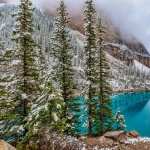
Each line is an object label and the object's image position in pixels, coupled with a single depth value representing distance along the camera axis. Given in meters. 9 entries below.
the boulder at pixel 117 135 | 15.09
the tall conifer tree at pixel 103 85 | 19.73
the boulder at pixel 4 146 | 8.07
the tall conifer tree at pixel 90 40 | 18.55
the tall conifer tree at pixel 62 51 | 17.60
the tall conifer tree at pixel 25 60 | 13.81
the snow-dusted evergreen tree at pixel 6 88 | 13.16
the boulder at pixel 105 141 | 13.92
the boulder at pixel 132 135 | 15.96
